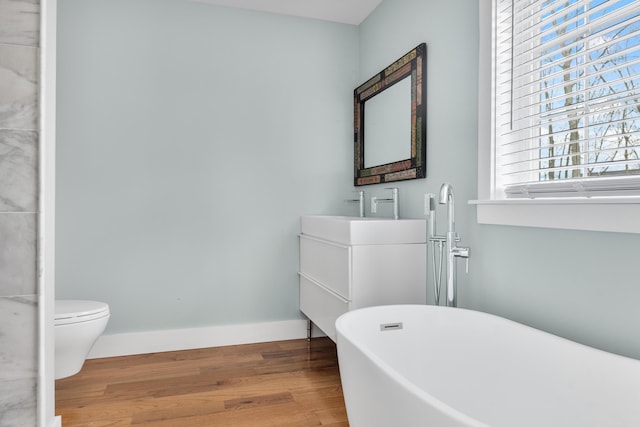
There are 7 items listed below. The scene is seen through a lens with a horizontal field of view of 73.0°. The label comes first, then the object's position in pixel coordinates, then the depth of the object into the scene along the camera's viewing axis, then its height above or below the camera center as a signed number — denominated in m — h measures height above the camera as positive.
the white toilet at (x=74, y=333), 2.18 -0.62
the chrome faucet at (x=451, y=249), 1.89 -0.15
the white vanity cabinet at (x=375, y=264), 2.26 -0.27
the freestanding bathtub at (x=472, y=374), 1.14 -0.51
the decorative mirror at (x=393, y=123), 2.48 +0.60
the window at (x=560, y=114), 1.40 +0.38
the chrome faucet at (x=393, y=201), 2.66 +0.08
